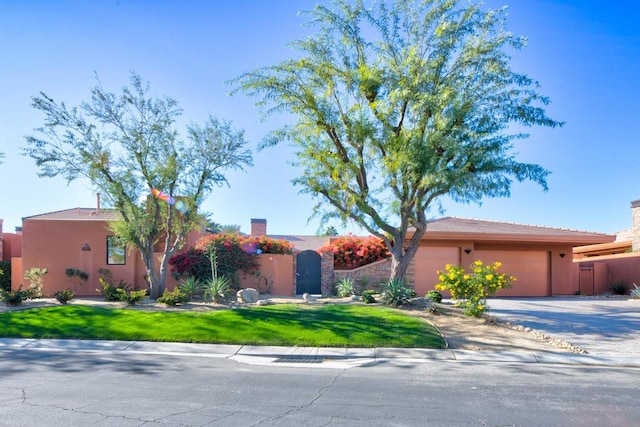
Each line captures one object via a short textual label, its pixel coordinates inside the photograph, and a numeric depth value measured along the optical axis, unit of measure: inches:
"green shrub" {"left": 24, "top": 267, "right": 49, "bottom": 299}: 796.6
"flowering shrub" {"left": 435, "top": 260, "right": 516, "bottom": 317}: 550.9
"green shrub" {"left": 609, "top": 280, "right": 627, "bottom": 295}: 989.9
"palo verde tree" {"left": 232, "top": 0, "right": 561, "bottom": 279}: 581.3
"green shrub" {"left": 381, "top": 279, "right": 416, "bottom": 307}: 611.8
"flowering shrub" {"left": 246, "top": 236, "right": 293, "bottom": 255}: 860.6
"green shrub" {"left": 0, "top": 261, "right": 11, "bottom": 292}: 906.4
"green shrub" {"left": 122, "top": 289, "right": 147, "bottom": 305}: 666.8
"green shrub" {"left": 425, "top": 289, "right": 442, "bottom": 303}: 647.1
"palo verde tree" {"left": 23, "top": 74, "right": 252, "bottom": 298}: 697.6
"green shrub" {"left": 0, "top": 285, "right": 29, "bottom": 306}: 647.1
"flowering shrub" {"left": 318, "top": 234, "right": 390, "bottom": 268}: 905.5
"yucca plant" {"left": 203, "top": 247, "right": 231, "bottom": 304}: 693.9
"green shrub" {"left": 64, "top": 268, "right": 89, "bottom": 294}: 832.9
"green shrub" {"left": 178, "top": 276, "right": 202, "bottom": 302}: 726.5
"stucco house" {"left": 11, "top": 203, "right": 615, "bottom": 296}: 851.4
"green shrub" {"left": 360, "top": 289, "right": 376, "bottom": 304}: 648.4
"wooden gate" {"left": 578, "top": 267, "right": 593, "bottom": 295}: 1016.9
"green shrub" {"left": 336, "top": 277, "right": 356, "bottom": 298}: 799.1
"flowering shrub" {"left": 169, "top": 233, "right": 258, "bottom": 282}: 813.2
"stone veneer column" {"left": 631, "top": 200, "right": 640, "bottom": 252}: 1133.1
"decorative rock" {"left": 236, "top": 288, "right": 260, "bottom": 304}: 716.7
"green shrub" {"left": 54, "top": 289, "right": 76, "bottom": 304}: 669.3
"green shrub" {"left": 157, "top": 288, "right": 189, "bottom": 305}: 659.4
